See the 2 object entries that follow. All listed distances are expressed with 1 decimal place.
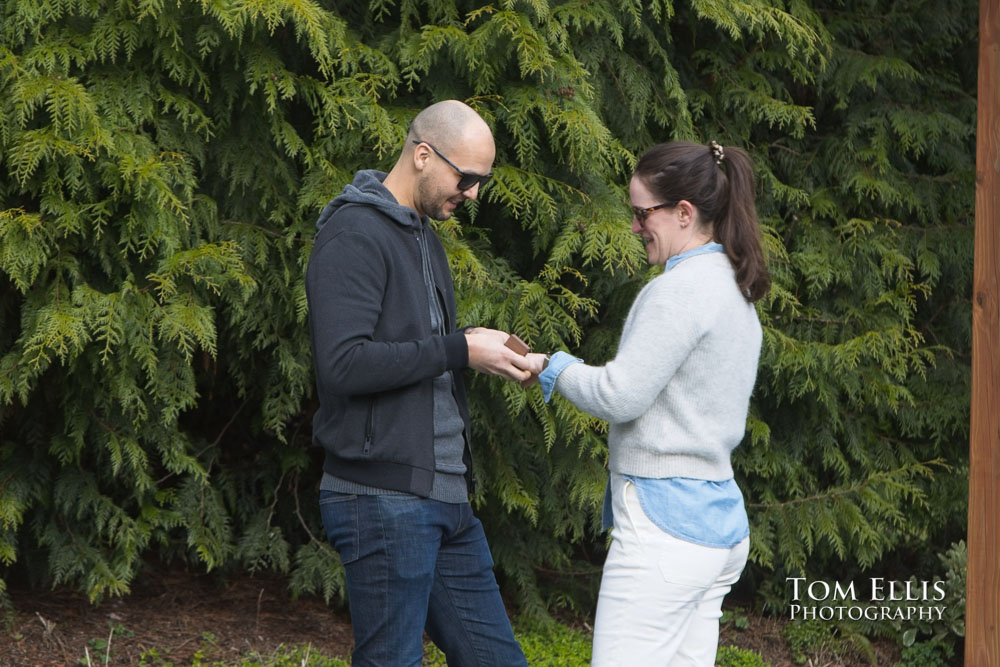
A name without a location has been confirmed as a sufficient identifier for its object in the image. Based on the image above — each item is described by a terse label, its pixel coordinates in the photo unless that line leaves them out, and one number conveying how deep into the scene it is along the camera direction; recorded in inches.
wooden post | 291.0
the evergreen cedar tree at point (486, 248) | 290.5
